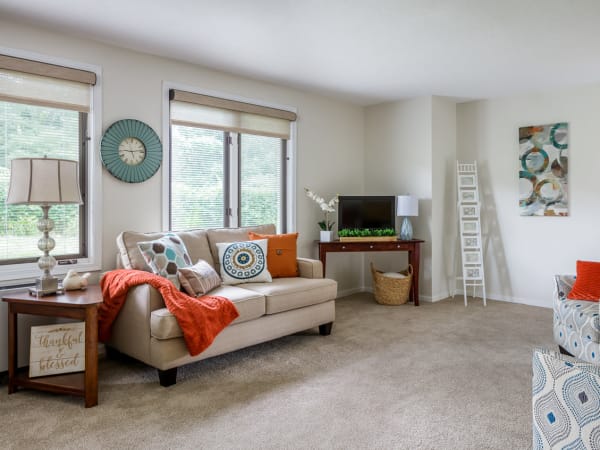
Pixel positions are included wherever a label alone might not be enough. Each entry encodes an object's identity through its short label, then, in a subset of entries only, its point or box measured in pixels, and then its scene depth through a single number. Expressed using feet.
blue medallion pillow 12.43
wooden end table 8.61
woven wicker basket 17.17
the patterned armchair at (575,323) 9.82
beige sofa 9.57
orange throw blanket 9.53
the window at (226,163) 13.80
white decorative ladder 17.90
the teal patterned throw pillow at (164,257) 10.73
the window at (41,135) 10.50
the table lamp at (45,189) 8.91
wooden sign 9.30
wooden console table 16.55
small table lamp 17.19
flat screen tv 17.53
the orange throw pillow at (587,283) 11.01
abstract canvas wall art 16.40
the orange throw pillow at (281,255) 13.46
